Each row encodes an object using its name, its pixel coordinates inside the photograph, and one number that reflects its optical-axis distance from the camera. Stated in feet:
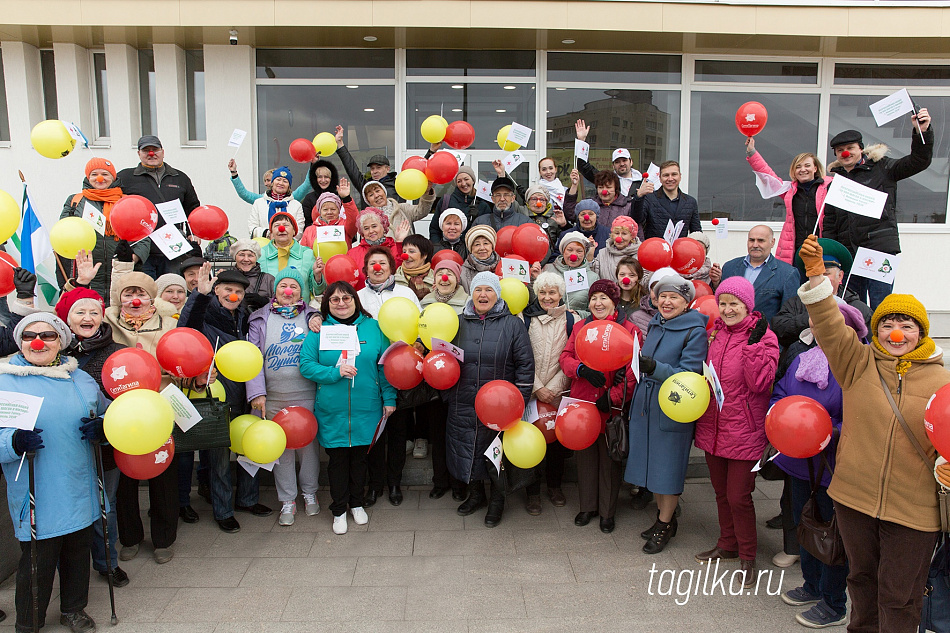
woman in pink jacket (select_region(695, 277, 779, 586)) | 12.30
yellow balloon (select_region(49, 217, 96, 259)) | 15.19
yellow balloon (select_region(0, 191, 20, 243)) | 14.44
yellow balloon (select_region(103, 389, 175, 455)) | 10.81
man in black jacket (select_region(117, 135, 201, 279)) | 20.38
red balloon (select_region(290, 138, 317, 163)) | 21.58
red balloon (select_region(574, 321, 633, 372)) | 13.25
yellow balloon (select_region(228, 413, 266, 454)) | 14.42
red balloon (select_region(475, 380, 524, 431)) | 13.88
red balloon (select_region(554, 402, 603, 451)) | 14.26
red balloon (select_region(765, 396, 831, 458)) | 10.72
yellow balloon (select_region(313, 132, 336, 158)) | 22.09
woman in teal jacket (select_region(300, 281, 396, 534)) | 14.89
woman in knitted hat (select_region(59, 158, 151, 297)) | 17.75
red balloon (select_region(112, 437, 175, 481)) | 11.98
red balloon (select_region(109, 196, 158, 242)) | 16.10
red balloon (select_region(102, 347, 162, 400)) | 11.45
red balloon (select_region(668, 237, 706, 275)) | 16.37
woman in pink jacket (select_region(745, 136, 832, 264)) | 17.93
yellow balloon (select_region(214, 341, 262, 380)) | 13.39
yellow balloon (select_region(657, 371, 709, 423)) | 12.60
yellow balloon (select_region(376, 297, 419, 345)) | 14.66
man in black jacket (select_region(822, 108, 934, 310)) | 17.40
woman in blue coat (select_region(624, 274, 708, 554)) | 13.33
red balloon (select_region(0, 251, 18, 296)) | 13.69
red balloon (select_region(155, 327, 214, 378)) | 12.57
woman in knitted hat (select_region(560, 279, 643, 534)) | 14.67
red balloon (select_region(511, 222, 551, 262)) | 16.99
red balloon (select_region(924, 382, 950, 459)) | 8.38
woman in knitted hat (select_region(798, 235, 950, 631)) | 9.18
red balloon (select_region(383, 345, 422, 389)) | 14.61
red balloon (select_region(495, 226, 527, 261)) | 17.56
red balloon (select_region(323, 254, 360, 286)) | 16.03
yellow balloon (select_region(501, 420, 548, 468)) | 14.38
